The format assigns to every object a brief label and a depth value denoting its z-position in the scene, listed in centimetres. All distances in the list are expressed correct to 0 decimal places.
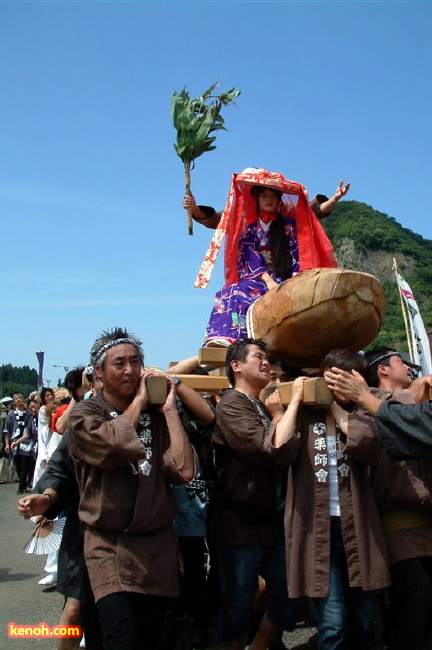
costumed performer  518
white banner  667
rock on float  386
